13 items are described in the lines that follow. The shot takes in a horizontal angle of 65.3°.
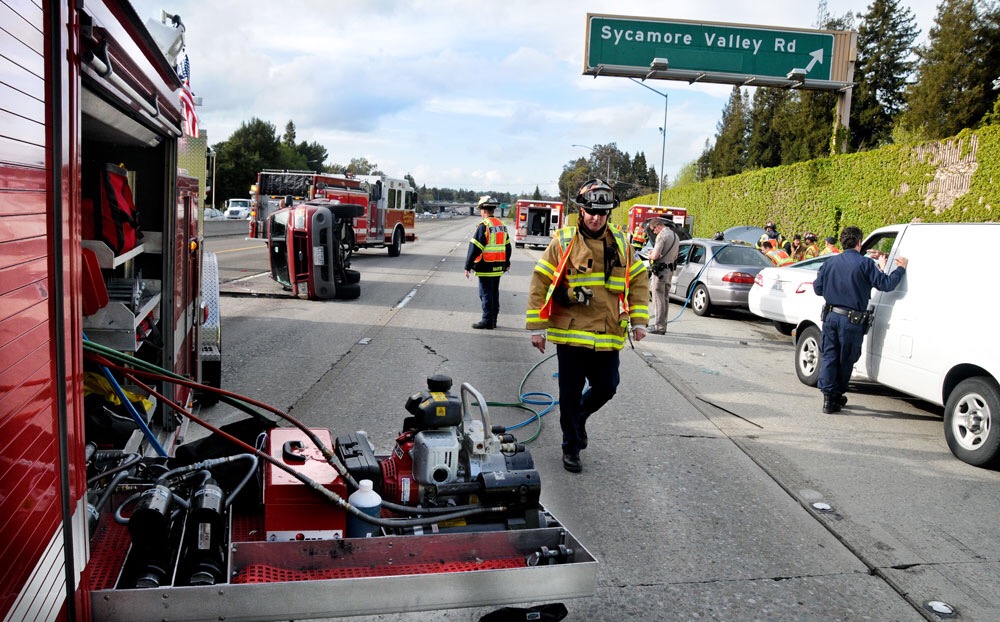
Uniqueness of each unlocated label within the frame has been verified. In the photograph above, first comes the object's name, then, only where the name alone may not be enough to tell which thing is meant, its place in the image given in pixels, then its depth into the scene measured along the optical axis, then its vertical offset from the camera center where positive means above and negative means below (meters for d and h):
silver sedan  14.86 -0.68
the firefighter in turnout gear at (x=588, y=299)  5.37 -0.47
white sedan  9.34 -0.69
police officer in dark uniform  7.56 -0.61
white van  6.21 -0.73
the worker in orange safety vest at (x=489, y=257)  11.93 -0.46
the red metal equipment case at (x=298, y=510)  3.40 -1.27
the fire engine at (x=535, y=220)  41.19 +0.44
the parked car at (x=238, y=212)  57.29 +0.19
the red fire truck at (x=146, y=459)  1.91 -1.08
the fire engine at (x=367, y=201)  24.16 +0.68
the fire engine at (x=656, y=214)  32.08 +0.85
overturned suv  14.34 -0.59
